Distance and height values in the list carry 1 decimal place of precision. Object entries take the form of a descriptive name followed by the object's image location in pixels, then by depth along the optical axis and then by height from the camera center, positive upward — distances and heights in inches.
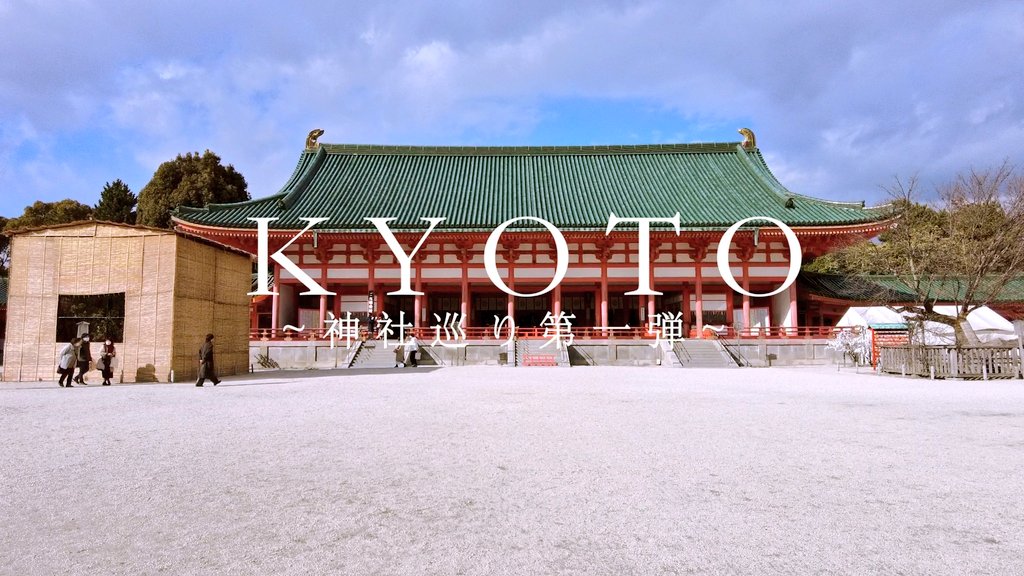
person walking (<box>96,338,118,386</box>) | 531.8 -39.1
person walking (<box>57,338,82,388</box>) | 504.1 -37.3
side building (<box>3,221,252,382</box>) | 559.2 +20.0
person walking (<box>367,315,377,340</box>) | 893.2 -9.9
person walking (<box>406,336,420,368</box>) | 781.9 -38.3
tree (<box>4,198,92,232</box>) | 1521.9 +277.2
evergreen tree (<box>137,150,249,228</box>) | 1439.5 +326.2
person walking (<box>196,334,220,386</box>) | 502.9 -33.8
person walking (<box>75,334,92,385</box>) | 534.8 -36.1
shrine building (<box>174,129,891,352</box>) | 888.3 +126.4
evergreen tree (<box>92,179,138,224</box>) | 1496.1 +296.1
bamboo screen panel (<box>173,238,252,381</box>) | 575.2 +15.0
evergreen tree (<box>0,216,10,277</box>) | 1697.3 +192.6
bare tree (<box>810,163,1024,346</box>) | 639.8 +89.8
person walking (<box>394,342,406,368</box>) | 818.2 -46.3
